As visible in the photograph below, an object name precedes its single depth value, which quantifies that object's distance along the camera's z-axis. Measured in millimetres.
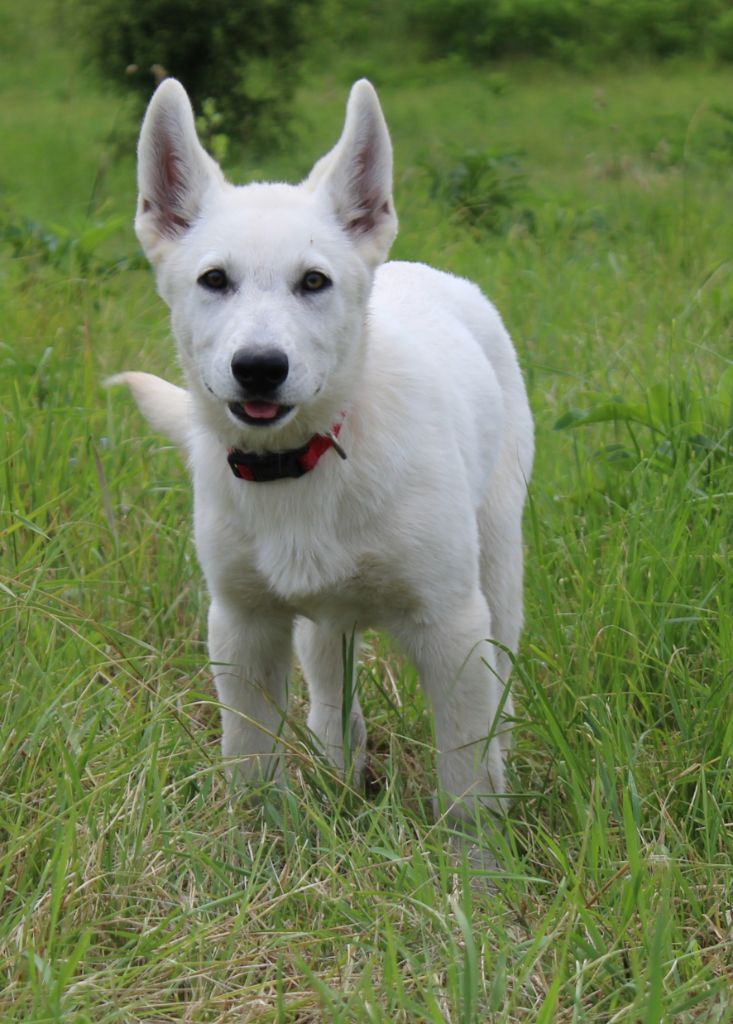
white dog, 2988
